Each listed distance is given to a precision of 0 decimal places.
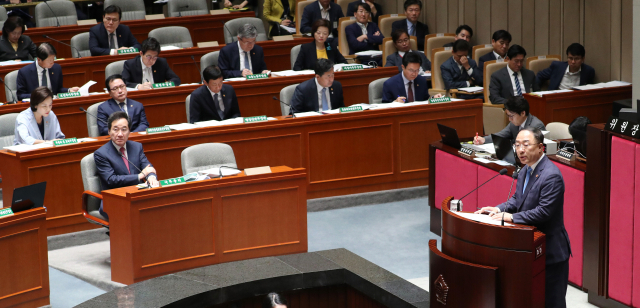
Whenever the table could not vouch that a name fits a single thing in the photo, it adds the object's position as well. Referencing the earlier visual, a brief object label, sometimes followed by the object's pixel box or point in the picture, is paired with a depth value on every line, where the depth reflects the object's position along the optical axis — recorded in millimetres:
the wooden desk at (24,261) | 8695
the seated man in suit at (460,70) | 16094
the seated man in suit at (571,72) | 15219
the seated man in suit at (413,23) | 18812
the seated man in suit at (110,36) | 16297
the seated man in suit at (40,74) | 13891
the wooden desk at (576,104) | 14391
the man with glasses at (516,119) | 10797
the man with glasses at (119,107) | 12328
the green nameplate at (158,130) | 11828
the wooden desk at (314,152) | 11187
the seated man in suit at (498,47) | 16484
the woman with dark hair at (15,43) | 15836
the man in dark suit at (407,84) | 13922
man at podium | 7212
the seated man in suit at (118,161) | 10266
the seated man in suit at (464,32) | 17750
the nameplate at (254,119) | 12352
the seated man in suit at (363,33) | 18156
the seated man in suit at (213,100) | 13026
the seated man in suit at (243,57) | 15469
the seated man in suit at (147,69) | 14227
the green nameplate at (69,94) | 13334
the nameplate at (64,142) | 11125
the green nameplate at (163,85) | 14148
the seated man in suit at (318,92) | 13352
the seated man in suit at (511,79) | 15156
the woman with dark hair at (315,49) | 15727
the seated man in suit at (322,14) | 18859
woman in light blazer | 11398
